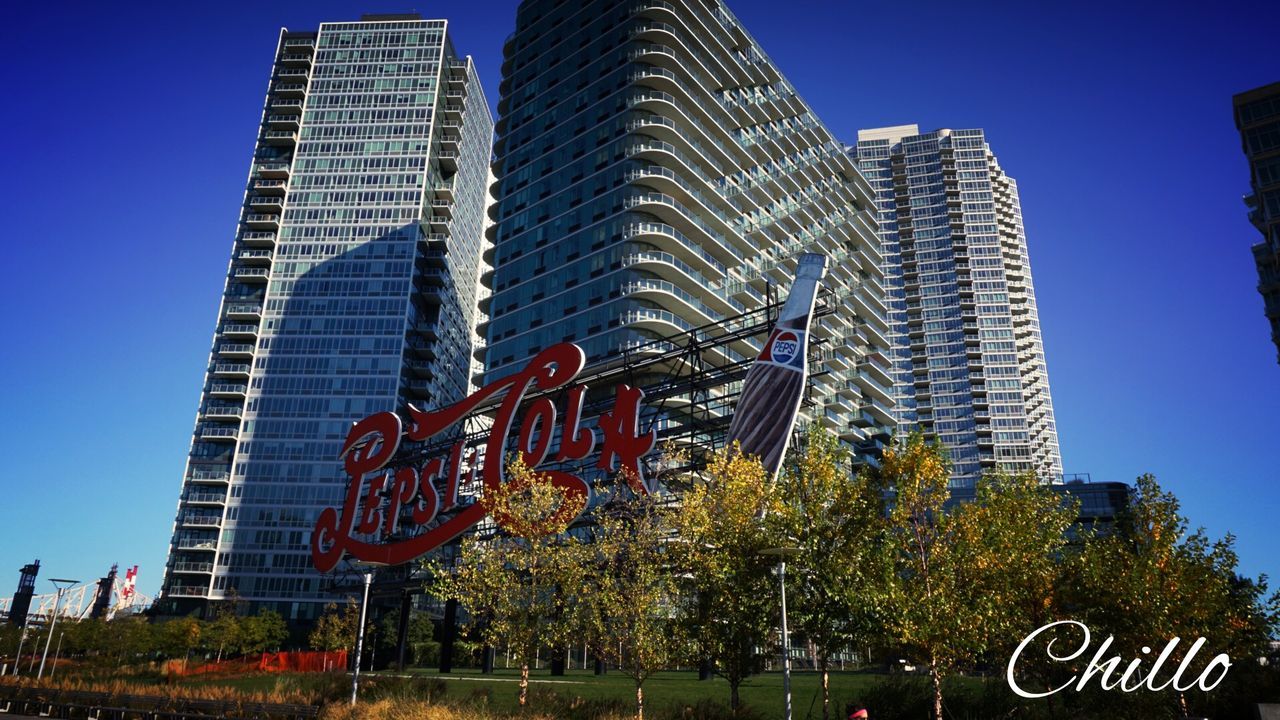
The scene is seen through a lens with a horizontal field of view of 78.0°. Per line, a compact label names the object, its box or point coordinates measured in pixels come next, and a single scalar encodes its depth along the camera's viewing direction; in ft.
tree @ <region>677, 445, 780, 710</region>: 87.04
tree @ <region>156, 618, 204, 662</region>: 209.87
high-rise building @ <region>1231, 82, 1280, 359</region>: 266.16
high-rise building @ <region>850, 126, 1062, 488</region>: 473.26
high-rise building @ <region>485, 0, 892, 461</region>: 258.16
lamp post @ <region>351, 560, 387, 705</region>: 90.28
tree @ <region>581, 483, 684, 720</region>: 87.51
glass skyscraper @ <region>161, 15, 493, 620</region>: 333.01
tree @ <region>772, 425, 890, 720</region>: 85.05
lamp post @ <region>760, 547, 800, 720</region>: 69.26
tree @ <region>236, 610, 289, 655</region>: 259.39
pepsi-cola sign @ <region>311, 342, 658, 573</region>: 139.64
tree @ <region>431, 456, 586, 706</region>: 93.50
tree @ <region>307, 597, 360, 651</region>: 247.29
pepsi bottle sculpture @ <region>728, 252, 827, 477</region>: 126.58
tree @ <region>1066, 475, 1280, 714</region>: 91.35
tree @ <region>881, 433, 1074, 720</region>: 81.00
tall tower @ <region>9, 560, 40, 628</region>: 359.35
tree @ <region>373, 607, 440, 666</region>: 263.90
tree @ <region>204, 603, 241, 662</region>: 245.45
